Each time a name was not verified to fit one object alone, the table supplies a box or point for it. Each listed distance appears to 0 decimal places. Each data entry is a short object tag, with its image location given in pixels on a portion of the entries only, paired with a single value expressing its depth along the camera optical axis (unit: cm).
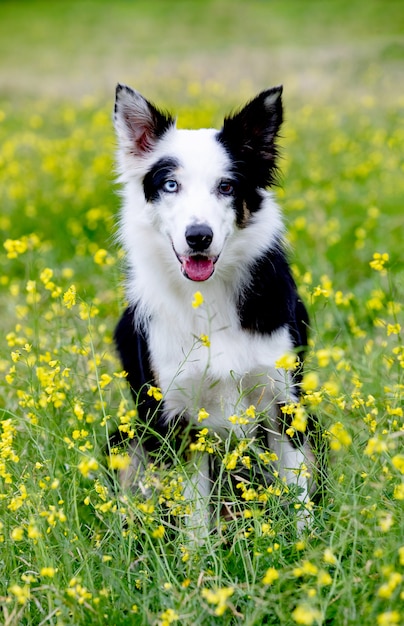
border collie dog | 309
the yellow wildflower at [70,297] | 282
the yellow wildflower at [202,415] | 259
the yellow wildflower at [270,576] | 201
